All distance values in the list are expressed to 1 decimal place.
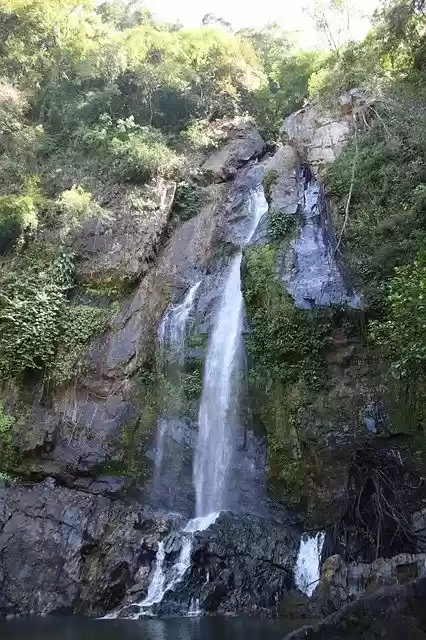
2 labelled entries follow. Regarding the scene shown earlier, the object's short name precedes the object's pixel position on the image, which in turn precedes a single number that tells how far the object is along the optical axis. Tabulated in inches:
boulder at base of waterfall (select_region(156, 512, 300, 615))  431.8
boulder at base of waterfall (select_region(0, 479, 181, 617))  471.2
